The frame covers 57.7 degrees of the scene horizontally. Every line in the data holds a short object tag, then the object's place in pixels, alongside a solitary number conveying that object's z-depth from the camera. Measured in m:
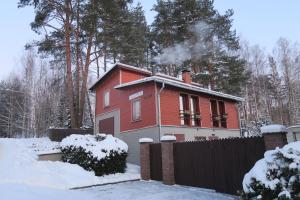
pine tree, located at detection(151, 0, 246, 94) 30.33
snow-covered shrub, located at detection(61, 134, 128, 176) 13.63
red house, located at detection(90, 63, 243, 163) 18.03
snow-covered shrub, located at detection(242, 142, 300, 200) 4.69
